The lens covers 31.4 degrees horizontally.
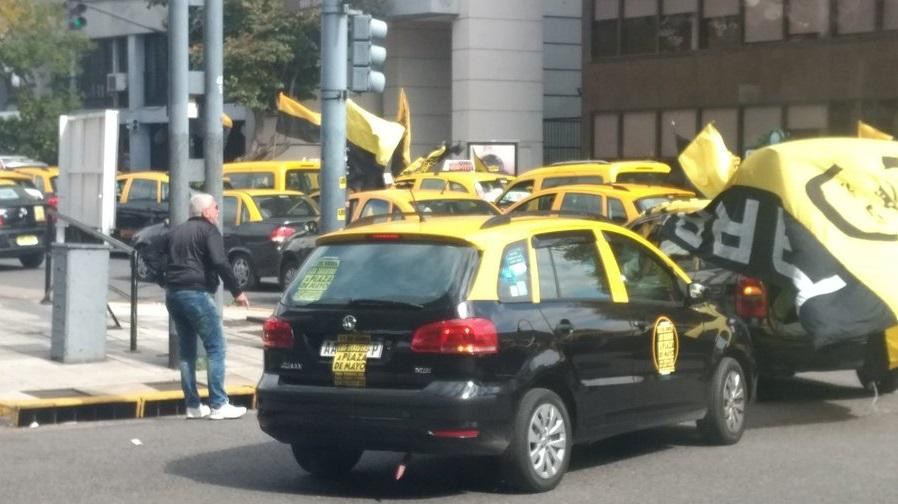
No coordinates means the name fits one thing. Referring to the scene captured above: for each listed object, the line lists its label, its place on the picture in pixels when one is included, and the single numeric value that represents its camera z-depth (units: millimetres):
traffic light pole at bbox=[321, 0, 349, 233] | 15391
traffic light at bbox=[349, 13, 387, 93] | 15477
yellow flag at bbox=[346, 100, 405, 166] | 19594
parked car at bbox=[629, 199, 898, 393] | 12609
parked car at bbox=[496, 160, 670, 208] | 23734
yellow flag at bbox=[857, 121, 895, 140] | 16109
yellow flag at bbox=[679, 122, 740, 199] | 15883
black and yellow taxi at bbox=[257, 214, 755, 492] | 8867
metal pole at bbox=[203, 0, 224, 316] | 14727
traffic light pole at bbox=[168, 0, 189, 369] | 14516
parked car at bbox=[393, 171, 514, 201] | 26545
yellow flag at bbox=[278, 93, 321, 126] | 22453
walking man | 12016
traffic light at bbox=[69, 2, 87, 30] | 38750
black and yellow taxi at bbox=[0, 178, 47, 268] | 27656
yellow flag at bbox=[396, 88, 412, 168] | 25641
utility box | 14656
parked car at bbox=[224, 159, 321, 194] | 28672
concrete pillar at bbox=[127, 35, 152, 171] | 59062
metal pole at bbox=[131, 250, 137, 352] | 15344
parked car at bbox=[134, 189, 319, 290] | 23953
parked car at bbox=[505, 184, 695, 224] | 20172
